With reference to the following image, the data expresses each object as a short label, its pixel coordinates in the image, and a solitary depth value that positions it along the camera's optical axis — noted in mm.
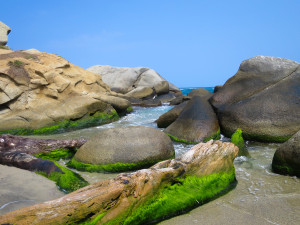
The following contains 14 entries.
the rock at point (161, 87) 25609
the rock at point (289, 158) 4328
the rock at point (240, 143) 5738
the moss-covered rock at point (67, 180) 3877
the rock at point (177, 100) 20847
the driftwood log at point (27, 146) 4789
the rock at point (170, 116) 8776
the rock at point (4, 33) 17906
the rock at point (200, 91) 13844
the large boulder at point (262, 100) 6801
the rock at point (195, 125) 7227
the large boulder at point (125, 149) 4922
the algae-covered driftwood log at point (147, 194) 2336
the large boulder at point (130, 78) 25967
